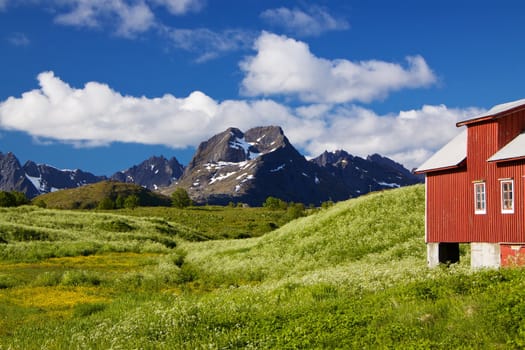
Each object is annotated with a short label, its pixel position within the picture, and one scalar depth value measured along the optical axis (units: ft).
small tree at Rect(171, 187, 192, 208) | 560.61
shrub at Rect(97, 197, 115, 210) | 533.55
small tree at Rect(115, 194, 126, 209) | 584.40
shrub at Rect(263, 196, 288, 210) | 595.06
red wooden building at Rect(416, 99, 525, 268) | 92.02
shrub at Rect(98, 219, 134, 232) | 294.74
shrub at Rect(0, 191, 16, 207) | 437.99
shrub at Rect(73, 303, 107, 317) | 83.41
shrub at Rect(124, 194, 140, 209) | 538.88
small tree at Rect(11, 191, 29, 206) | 507.30
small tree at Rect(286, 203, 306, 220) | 459.69
